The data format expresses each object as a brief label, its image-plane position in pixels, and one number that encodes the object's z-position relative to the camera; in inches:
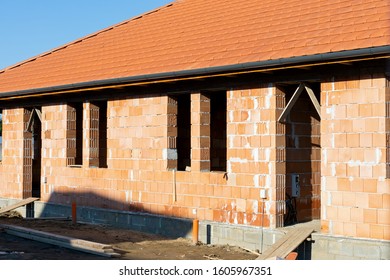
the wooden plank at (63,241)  505.0
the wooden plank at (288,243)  450.6
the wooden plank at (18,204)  749.9
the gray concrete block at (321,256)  461.1
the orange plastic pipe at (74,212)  674.2
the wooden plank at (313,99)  479.5
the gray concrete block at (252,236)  510.9
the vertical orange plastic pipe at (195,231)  541.6
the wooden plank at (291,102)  492.4
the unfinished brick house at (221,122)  452.1
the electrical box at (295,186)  526.6
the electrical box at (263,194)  511.5
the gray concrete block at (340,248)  449.2
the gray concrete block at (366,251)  435.8
